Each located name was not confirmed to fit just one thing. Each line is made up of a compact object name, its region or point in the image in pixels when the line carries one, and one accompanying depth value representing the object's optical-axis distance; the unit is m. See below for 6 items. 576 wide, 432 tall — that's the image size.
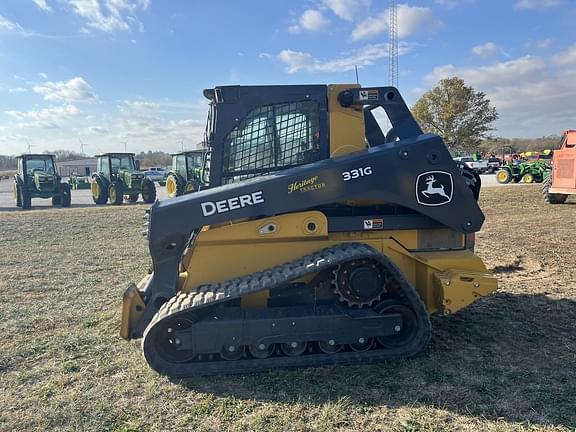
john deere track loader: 3.98
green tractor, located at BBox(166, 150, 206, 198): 20.83
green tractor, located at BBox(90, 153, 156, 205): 22.47
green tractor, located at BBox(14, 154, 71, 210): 22.05
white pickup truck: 42.72
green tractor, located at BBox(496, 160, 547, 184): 26.64
